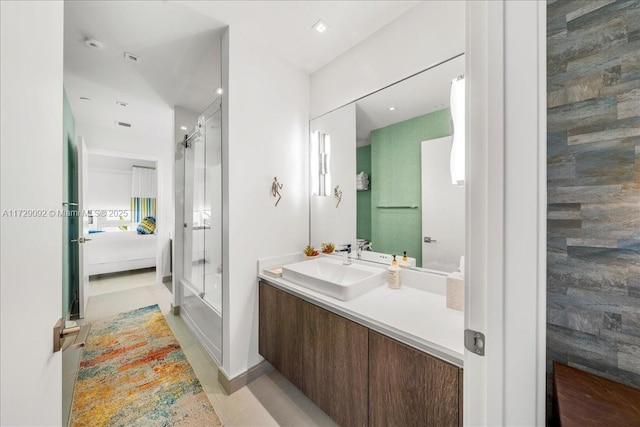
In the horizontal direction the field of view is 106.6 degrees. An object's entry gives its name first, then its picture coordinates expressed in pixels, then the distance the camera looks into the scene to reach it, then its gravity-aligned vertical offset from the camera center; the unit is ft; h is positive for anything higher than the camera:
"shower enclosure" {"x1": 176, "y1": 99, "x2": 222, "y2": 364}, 7.16 -0.62
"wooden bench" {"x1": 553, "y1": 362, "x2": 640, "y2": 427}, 1.99 -1.74
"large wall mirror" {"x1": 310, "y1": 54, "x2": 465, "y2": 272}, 4.79 +0.93
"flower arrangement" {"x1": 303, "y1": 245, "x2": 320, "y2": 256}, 7.06 -1.18
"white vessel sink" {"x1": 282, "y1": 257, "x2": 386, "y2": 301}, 4.59 -1.49
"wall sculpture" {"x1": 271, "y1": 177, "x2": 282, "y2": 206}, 6.55 +0.66
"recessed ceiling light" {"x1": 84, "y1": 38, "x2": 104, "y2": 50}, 5.95 +4.29
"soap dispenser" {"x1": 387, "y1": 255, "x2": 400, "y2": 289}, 5.13 -1.39
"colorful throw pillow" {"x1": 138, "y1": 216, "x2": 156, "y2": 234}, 16.76 -1.02
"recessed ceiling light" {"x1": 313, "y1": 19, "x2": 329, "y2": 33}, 5.45 +4.34
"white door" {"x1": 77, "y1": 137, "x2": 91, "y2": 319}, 9.05 -0.35
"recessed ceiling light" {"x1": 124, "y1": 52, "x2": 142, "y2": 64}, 6.54 +4.33
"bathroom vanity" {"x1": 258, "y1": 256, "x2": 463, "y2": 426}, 3.12 -2.28
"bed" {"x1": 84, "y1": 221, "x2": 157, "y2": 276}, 13.98 -2.45
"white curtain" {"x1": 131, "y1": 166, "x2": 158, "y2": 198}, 19.45 +2.43
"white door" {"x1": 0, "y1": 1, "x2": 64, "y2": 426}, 1.37 +0.05
